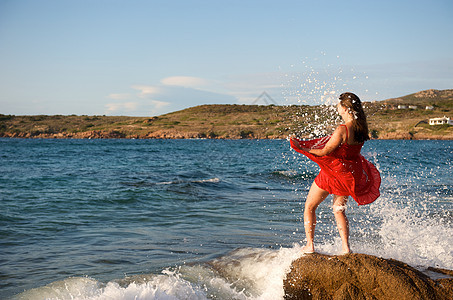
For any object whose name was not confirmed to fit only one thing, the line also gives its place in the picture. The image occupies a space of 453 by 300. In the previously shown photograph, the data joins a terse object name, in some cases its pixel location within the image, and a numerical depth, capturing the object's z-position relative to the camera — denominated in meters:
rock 4.32
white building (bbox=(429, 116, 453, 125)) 67.46
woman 4.98
